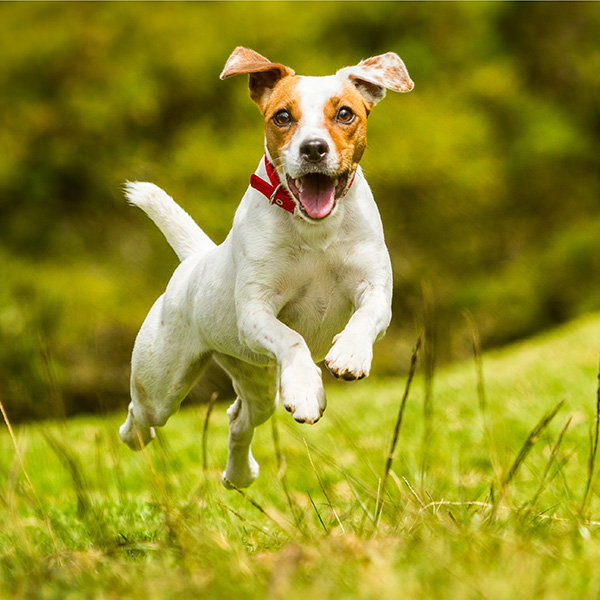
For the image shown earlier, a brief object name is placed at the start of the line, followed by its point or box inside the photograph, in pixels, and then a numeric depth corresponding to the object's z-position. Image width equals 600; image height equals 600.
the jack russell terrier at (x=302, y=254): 6.17
